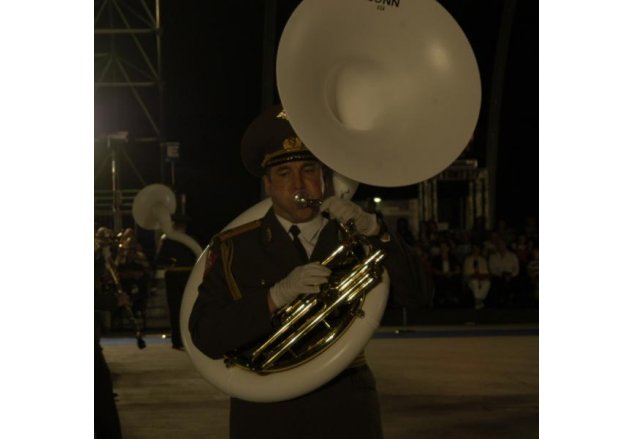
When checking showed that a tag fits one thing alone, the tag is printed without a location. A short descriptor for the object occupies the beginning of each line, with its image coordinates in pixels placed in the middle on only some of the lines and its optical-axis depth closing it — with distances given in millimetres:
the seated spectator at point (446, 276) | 12836
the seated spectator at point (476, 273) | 12984
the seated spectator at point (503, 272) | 12984
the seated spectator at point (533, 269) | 13047
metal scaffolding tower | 12227
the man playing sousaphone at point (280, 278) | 3104
